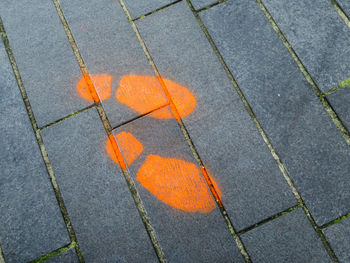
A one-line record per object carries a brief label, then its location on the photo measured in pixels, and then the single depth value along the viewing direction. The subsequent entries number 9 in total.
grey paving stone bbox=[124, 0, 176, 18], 1.26
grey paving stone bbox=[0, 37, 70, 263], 1.13
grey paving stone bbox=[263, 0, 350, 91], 1.19
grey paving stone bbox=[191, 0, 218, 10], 1.26
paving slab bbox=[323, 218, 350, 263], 1.08
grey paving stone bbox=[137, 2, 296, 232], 1.12
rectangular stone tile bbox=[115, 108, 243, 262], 1.10
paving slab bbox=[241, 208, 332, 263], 1.09
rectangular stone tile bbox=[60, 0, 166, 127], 1.19
